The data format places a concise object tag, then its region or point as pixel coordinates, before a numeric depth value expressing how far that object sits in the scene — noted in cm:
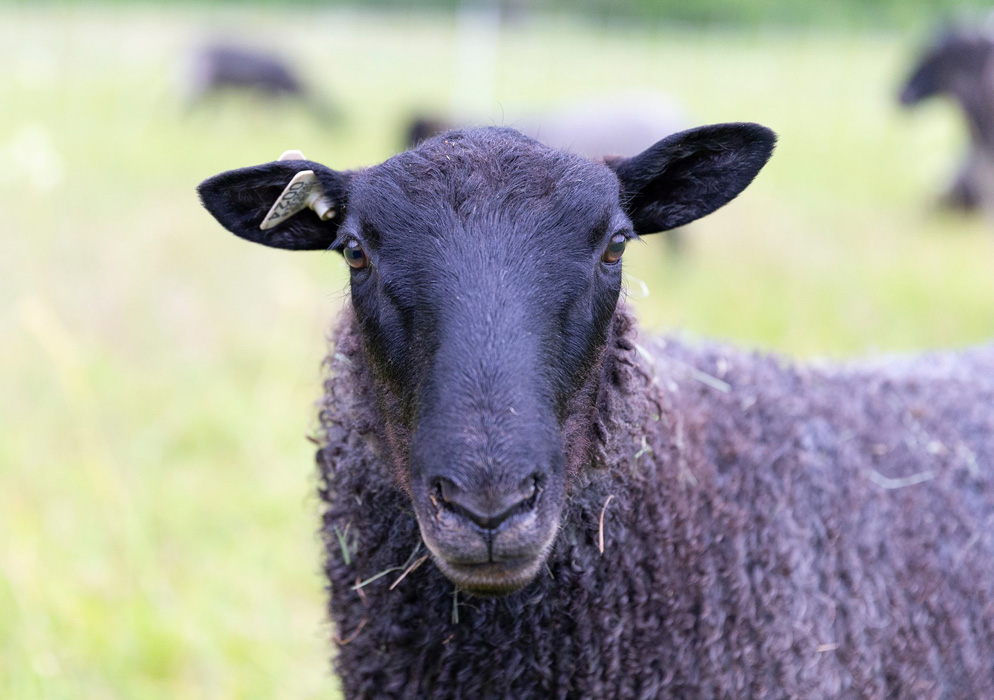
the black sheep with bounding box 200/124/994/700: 220
